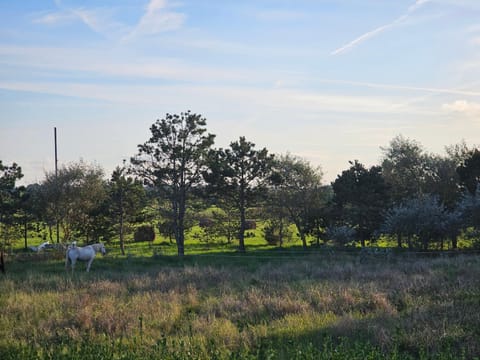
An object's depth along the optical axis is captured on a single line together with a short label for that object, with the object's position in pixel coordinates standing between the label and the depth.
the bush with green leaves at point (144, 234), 55.38
